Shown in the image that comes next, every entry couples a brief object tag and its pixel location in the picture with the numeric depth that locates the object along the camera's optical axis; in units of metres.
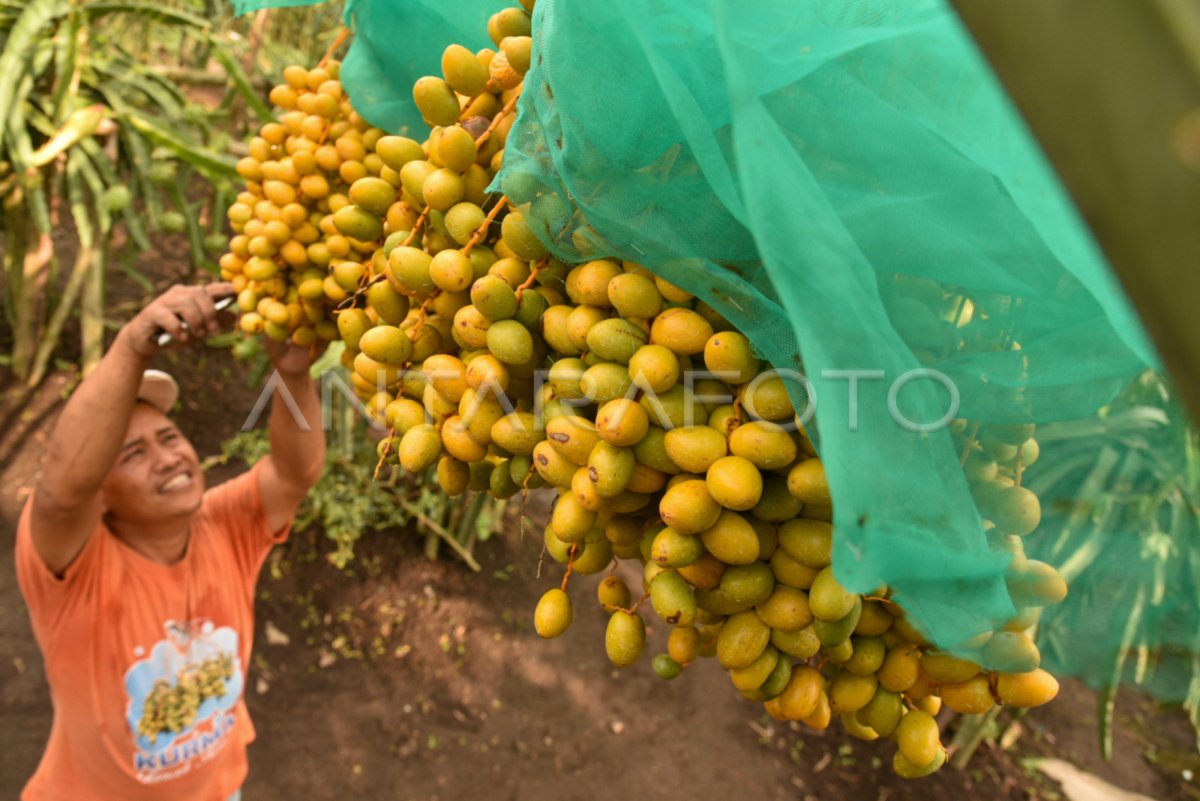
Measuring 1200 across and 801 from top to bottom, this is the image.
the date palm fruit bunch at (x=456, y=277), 0.77
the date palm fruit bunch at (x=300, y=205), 1.07
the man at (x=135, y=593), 1.50
